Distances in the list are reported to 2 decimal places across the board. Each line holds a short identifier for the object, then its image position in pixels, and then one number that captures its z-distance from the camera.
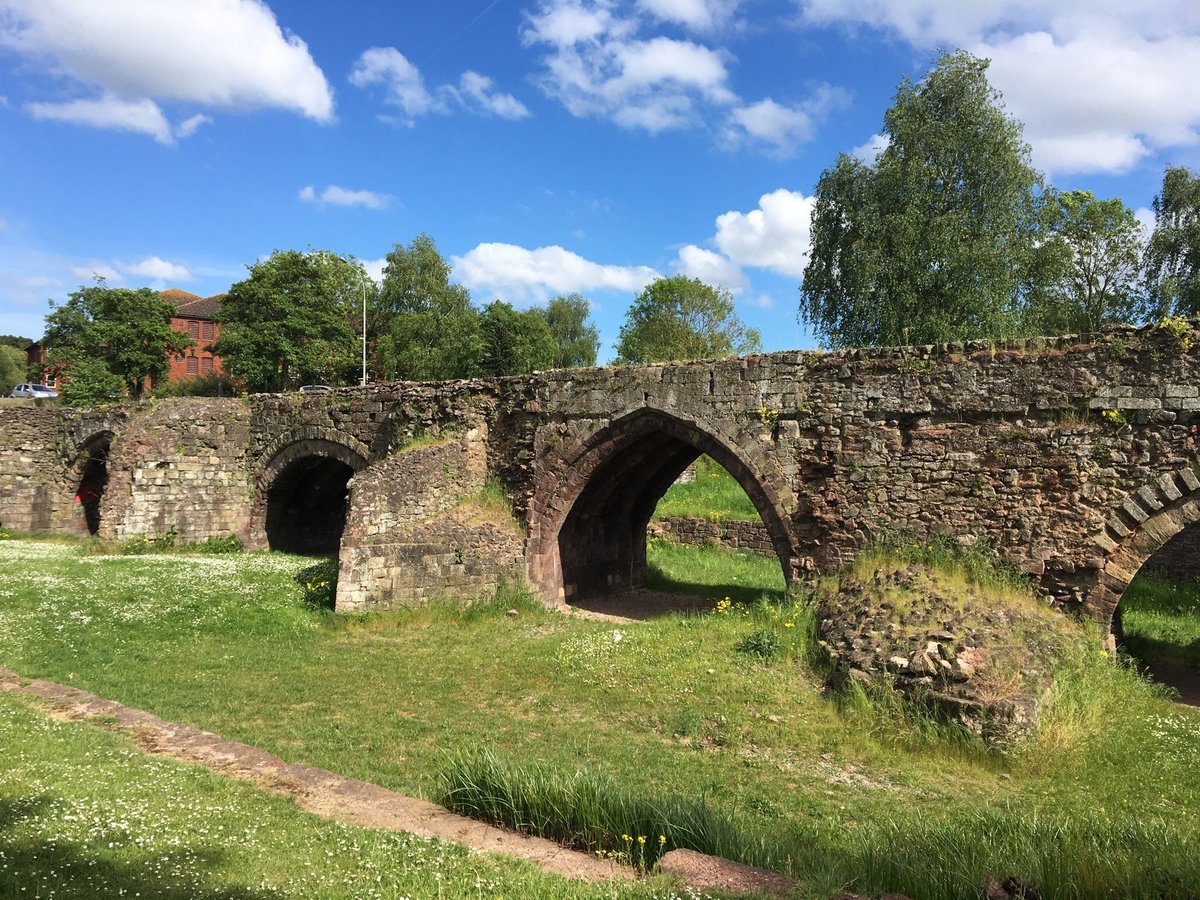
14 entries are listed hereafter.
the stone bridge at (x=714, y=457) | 9.99
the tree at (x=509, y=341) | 49.31
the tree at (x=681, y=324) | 52.59
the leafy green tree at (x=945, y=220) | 27.38
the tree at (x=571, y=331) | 73.25
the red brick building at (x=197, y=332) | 67.06
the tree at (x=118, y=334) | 46.28
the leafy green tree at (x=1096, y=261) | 35.00
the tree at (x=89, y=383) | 44.50
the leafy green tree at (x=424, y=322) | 48.72
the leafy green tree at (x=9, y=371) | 65.12
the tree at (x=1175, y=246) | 32.31
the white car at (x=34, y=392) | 49.25
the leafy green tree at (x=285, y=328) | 45.09
